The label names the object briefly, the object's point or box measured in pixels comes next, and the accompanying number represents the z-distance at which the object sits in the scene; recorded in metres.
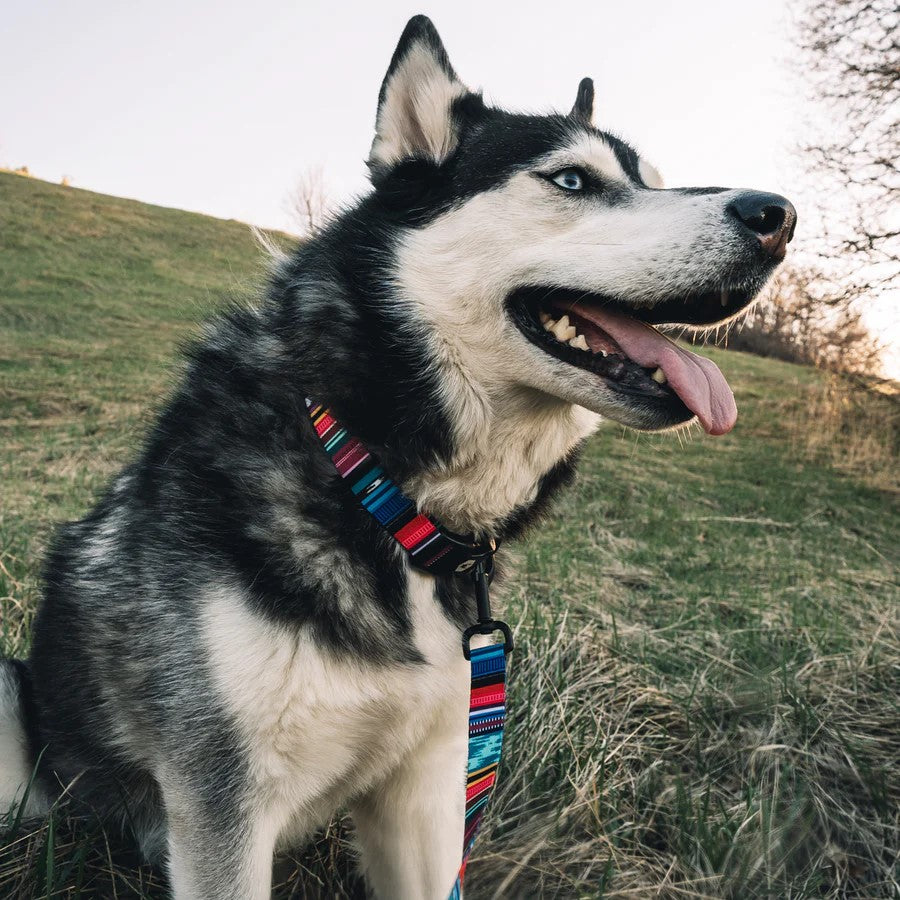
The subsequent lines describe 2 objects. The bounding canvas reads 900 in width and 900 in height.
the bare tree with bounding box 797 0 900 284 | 7.74
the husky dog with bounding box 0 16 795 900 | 0.60
